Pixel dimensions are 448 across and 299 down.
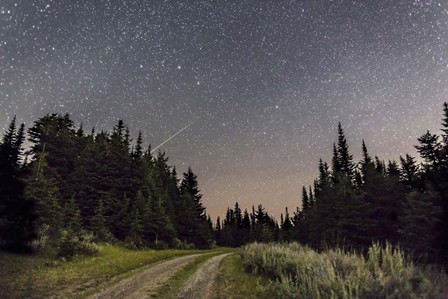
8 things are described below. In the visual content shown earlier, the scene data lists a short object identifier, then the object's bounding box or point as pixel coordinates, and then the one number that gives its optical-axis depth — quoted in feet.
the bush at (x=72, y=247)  61.36
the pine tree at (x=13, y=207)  54.85
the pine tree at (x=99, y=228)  103.02
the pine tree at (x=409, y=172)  133.28
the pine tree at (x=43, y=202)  66.69
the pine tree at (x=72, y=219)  84.95
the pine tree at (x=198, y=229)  177.68
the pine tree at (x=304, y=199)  340.96
